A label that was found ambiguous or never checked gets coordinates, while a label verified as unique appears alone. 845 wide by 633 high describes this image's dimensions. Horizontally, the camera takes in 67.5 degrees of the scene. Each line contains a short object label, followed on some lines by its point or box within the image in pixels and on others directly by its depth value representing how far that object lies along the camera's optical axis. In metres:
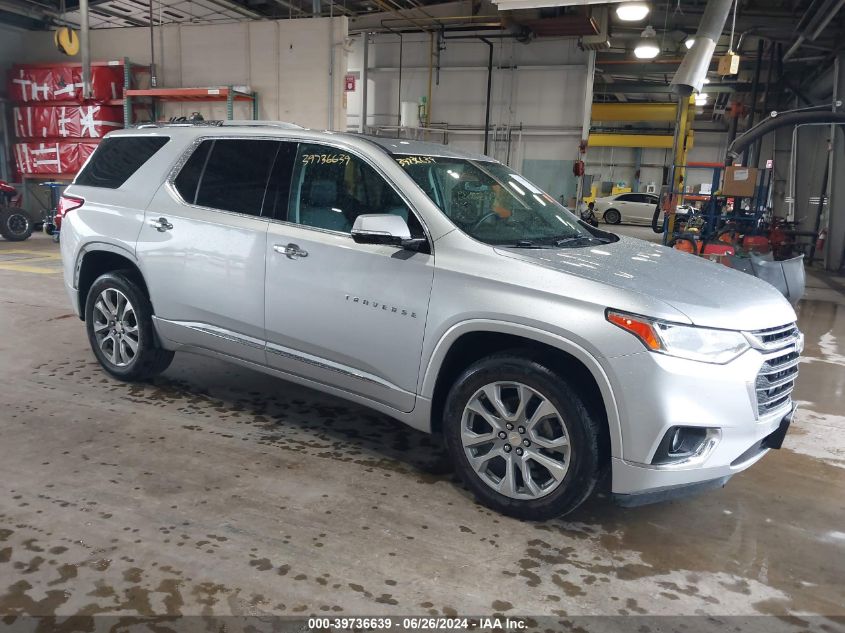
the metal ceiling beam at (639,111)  23.03
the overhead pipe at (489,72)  16.59
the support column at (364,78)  17.47
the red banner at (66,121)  14.08
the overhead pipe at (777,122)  11.82
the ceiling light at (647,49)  13.35
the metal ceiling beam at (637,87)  21.36
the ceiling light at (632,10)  10.51
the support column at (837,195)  12.45
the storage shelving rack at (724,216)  13.03
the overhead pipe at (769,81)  14.43
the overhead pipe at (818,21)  10.51
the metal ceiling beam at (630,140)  27.00
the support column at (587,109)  15.75
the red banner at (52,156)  14.36
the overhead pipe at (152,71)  14.14
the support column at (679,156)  11.40
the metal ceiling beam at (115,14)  16.22
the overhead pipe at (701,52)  8.92
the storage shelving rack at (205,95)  12.84
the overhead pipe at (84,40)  12.64
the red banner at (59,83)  13.88
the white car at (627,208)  24.39
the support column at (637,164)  32.28
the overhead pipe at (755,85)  14.95
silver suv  2.55
